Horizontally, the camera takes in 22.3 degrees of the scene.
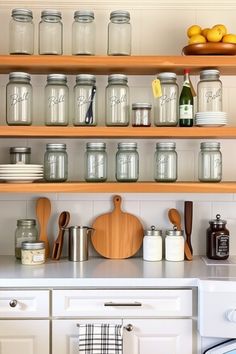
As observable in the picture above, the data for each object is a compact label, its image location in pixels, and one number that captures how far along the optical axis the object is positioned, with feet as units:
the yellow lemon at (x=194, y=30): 9.64
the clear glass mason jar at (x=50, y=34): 9.66
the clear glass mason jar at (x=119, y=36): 9.72
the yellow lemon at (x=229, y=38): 9.55
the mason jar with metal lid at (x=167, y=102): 9.71
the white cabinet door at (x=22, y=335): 8.42
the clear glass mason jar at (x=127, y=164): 9.80
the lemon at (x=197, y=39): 9.55
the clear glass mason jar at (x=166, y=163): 9.80
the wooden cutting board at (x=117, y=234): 10.24
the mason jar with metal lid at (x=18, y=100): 9.59
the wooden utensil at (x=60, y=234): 9.98
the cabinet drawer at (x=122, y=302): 8.48
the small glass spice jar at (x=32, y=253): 9.45
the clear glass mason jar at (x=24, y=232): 10.07
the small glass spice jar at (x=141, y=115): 9.63
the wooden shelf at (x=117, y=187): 9.44
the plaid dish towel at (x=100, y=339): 8.26
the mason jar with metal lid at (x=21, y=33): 9.66
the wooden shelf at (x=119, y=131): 9.42
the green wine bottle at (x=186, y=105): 9.64
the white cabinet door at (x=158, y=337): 8.48
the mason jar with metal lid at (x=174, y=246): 9.93
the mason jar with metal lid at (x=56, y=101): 9.66
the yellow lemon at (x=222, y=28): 9.53
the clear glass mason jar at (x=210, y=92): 9.73
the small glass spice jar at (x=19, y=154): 9.96
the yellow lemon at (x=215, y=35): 9.50
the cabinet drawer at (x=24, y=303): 8.43
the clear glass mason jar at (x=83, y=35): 9.73
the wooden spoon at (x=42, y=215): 10.27
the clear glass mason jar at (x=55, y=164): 9.84
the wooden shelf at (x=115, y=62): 9.44
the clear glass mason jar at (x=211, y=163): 9.78
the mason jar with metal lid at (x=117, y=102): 9.72
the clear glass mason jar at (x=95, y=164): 9.78
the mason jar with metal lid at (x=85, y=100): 9.66
